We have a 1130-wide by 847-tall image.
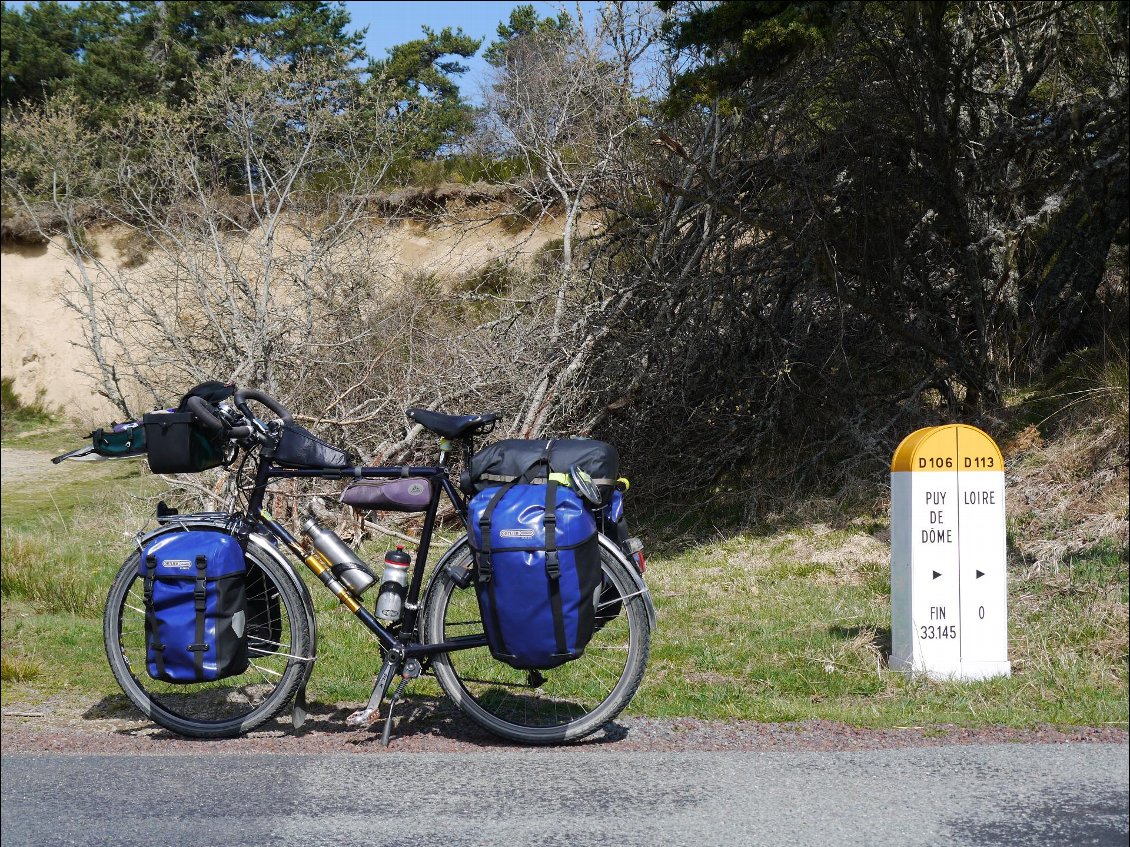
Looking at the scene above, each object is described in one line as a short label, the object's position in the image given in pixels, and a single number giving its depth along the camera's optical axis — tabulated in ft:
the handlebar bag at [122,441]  14.32
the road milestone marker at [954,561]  16.39
